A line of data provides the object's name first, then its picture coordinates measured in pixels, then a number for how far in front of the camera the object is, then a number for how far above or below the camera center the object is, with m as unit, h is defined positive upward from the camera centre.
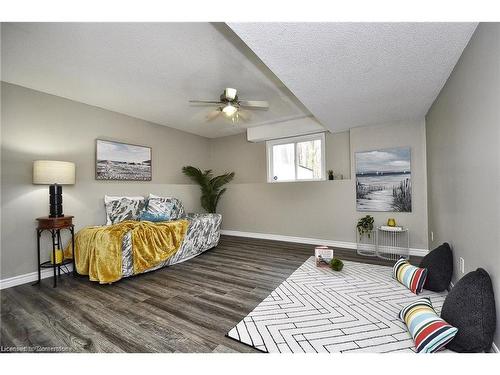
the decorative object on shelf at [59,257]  2.56 -0.80
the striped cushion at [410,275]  2.07 -0.93
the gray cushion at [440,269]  2.01 -0.81
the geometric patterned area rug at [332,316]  1.40 -1.05
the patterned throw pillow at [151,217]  3.31 -0.40
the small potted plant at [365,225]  3.49 -0.61
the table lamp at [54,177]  2.42 +0.20
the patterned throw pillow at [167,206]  3.52 -0.25
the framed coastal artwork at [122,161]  3.32 +0.54
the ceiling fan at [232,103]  2.58 +1.12
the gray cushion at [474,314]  1.20 -0.77
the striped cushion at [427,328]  1.25 -0.91
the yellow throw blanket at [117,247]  2.44 -0.71
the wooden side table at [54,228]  2.45 -0.42
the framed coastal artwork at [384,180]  3.40 +0.15
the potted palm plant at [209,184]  4.91 +0.17
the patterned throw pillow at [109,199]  3.20 -0.12
